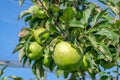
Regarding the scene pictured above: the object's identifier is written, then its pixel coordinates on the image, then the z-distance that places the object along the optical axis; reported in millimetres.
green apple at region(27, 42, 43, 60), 1222
